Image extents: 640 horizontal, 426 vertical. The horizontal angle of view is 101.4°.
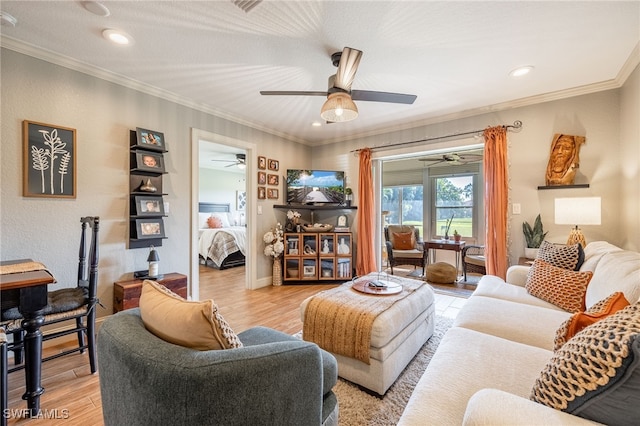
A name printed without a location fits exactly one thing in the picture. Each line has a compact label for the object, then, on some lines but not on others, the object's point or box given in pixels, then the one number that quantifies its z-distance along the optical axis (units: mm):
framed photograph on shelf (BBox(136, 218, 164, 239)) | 2734
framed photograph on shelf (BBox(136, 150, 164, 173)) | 2738
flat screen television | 4547
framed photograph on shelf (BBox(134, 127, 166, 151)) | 2727
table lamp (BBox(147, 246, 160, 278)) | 2678
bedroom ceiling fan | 5643
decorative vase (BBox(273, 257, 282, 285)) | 4219
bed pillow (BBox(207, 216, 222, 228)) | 6445
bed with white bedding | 5270
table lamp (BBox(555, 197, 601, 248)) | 2328
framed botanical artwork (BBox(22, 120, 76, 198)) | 2145
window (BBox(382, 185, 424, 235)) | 6480
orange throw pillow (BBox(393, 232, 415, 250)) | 4957
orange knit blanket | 1610
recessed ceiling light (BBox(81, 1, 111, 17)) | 1692
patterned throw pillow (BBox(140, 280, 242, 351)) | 848
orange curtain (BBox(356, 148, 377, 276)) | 4363
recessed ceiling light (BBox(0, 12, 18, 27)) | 1798
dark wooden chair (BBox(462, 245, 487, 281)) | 4102
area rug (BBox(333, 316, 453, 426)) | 1437
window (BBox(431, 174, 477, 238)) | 5836
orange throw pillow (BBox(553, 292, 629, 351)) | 985
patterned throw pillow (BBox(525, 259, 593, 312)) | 1803
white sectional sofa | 712
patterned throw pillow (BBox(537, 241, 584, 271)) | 2041
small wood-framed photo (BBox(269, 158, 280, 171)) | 4321
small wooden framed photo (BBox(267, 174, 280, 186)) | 4305
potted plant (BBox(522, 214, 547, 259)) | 2962
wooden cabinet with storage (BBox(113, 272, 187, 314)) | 2465
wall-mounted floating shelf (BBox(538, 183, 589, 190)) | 2787
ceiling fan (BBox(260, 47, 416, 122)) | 2008
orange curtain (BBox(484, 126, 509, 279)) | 3209
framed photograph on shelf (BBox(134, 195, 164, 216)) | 2742
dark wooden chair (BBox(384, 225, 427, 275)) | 4617
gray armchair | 723
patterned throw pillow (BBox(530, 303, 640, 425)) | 609
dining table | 1407
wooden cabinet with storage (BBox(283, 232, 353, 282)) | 4293
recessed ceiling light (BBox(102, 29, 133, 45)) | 1982
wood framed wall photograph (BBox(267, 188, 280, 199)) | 4305
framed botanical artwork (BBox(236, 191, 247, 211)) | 7691
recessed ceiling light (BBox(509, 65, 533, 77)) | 2463
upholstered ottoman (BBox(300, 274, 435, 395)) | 1584
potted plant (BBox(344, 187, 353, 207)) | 4594
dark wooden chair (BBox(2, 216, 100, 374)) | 1658
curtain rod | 3215
